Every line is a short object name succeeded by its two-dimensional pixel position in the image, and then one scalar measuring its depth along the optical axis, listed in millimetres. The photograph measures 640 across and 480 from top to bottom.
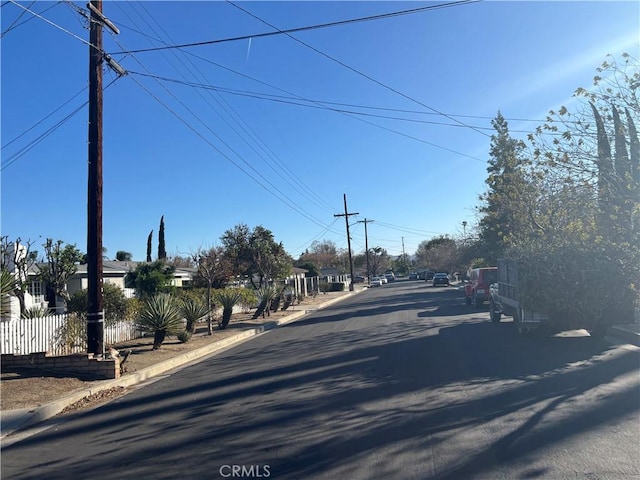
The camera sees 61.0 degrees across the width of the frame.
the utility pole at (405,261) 157950
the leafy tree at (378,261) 137625
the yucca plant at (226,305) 22453
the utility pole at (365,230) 86438
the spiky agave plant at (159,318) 15539
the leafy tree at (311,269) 71562
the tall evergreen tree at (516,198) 18562
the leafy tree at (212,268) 21484
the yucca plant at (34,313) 16719
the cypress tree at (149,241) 61031
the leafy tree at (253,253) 39688
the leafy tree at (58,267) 24766
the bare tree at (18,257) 22439
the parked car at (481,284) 26316
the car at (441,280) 60125
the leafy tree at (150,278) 30395
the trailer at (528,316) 13438
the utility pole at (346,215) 66625
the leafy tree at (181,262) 60406
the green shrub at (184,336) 17062
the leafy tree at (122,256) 69938
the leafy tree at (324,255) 106256
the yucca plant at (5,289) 11805
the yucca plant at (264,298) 27156
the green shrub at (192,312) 19094
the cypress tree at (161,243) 59822
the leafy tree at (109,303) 19000
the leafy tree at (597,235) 13234
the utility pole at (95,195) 12391
